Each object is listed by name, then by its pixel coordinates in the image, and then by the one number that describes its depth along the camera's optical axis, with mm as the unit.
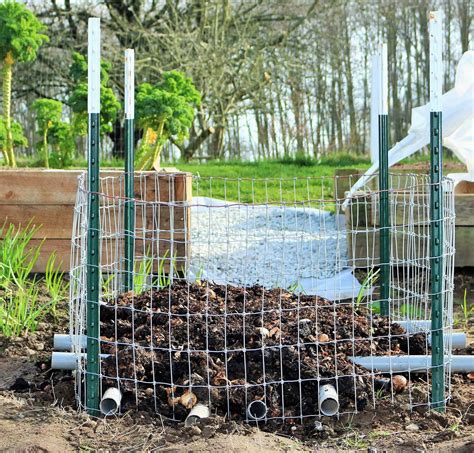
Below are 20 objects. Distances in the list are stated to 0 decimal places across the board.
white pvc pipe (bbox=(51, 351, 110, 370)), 3484
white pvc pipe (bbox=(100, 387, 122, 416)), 3133
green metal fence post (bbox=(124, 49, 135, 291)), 4176
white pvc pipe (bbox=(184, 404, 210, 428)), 3057
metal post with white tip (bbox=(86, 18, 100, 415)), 3098
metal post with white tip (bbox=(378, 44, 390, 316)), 4035
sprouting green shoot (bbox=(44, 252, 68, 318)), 4336
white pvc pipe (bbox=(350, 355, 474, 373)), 3438
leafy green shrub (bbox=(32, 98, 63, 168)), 6531
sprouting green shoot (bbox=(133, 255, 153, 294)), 4391
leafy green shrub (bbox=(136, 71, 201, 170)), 6012
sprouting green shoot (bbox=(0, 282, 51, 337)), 4086
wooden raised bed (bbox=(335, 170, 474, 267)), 5977
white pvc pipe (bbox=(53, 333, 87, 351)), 3803
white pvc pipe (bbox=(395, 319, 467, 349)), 3926
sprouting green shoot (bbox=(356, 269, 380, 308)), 4236
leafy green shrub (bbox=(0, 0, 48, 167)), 5913
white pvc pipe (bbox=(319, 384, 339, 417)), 3104
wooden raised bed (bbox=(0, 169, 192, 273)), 5578
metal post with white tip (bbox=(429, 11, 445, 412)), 3141
